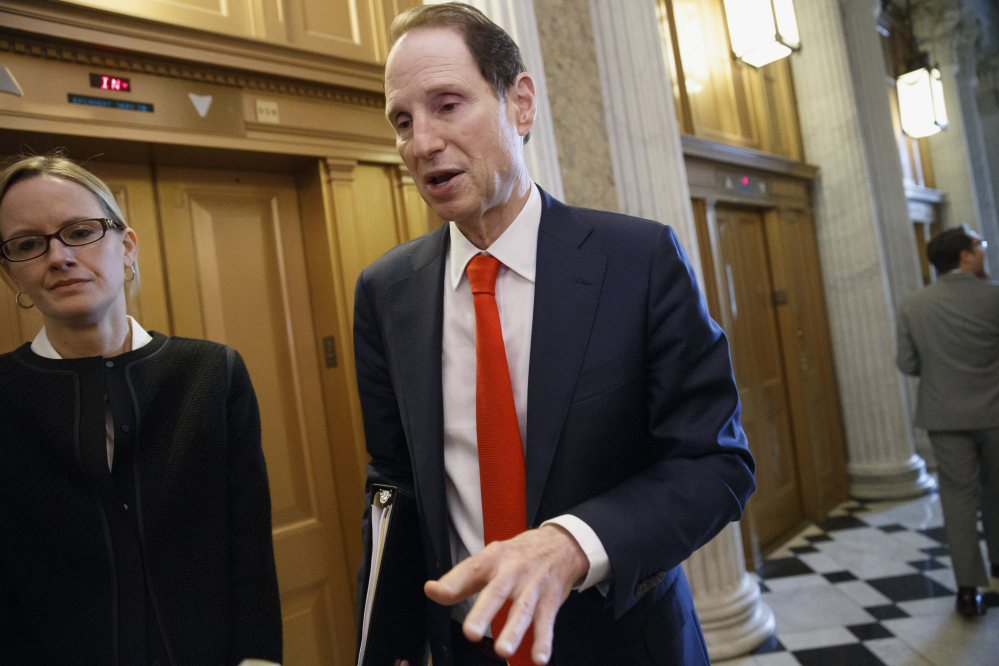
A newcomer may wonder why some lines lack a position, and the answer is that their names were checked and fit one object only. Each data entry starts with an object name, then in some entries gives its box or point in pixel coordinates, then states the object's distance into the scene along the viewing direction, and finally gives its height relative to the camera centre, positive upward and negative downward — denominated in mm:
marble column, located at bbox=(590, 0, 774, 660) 2936 +826
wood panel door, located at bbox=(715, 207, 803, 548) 4352 -296
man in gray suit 3232 -443
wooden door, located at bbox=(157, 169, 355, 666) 2186 +221
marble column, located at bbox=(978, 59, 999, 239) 8883 +2598
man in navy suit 967 -18
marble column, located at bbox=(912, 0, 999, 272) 7656 +2008
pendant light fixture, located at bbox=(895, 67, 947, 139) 6184 +1902
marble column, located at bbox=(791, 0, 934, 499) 5250 +358
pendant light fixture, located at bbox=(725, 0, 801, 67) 4020 +1863
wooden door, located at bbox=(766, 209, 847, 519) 4980 -317
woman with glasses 1180 -118
